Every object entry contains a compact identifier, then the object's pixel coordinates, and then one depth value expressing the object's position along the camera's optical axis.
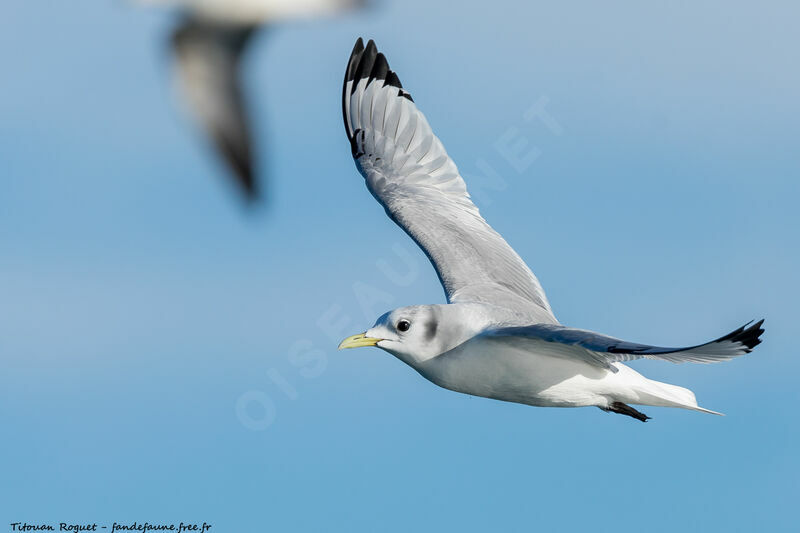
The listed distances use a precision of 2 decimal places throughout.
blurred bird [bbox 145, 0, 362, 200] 14.23
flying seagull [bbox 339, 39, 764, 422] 17.11
